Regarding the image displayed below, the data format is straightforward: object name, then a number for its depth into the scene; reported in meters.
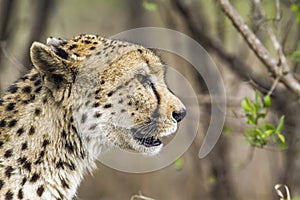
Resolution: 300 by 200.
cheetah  10.45
